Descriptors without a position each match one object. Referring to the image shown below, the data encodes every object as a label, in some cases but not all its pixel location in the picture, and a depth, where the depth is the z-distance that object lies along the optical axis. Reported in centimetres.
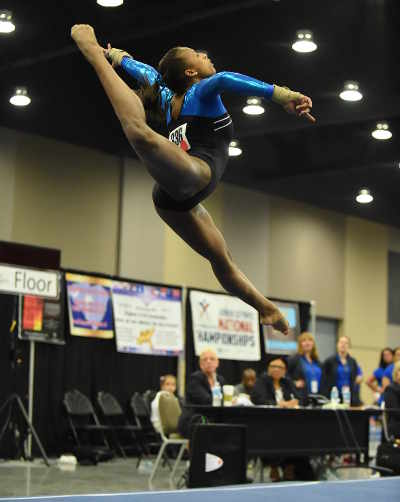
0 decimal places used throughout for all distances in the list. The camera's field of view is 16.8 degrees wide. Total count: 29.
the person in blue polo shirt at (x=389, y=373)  1602
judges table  1154
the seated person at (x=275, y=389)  1275
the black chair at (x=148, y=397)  1723
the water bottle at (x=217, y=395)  1177
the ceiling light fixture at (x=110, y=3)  1126
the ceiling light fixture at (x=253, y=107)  1446
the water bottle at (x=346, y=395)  1368
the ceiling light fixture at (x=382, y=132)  1575
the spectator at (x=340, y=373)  1394
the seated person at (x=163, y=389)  1325
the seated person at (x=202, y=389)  1183
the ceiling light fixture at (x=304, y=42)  1205
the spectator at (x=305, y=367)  1344
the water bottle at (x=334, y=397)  1310
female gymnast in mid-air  417
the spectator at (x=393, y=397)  1207
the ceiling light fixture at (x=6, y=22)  1169
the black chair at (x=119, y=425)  1656
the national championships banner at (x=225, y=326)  1848
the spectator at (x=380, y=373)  1709
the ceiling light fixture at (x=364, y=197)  2059
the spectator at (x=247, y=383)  1477
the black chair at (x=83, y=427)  1587
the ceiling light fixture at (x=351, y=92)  1382
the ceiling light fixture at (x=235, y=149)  1709
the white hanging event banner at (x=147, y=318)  1723
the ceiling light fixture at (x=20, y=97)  1463
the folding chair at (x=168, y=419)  1246
